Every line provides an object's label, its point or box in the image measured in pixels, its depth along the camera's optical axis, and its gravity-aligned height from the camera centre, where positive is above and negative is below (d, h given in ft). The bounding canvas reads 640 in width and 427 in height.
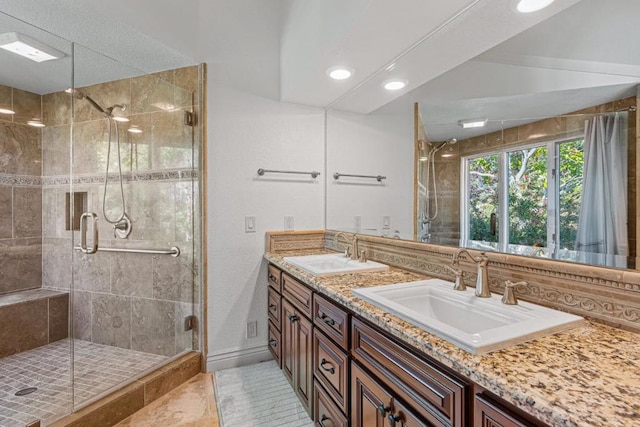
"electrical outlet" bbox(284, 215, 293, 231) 8.30 -0.25
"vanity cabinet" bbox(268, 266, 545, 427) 2.43 -1.80
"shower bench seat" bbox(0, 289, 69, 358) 7.84 -2.83
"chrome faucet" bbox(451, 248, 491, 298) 3.89 -0.83
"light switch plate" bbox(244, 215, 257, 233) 7.87 -0.26
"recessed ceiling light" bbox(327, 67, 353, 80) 6.26 +2.96
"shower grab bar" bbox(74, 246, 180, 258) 7.68 -0.95
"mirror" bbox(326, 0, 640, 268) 3.28 +1.10
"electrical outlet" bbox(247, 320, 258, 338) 7.92 -2.98
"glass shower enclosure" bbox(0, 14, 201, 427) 7.51 -0.05
